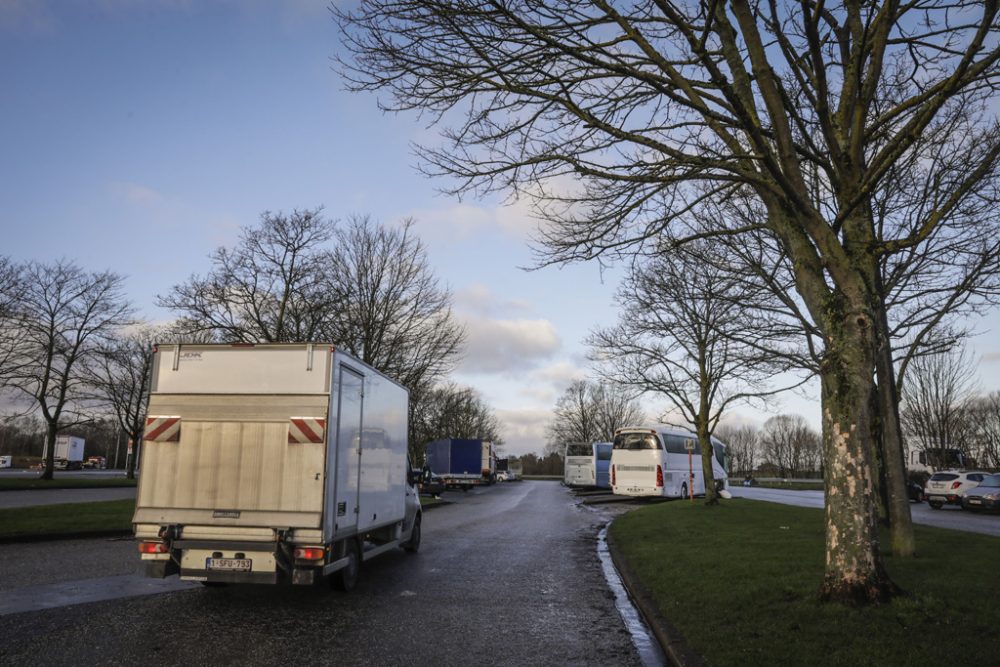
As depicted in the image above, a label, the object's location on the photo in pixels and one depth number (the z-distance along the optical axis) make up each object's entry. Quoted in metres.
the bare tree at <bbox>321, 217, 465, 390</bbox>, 25.23
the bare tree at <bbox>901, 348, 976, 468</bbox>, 42.12
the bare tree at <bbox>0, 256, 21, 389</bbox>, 25.95
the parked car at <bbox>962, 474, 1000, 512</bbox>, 26.22
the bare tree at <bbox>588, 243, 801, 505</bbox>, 20.88
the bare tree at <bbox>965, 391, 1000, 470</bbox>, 58.72
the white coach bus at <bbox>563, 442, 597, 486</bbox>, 48.11
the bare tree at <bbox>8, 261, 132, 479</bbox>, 30.98
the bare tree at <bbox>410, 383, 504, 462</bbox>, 42.31
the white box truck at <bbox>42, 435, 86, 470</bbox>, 68.88
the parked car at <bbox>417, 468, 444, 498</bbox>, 35.36
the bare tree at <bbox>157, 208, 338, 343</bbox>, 24.75
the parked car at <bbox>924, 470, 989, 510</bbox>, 28.53
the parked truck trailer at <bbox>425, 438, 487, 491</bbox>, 47.38
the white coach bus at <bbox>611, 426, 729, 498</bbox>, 29.58
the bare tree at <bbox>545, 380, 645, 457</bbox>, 78.75
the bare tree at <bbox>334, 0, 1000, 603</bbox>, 6.66
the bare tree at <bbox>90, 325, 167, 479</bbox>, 34.75
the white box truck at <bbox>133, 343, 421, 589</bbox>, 7.32
